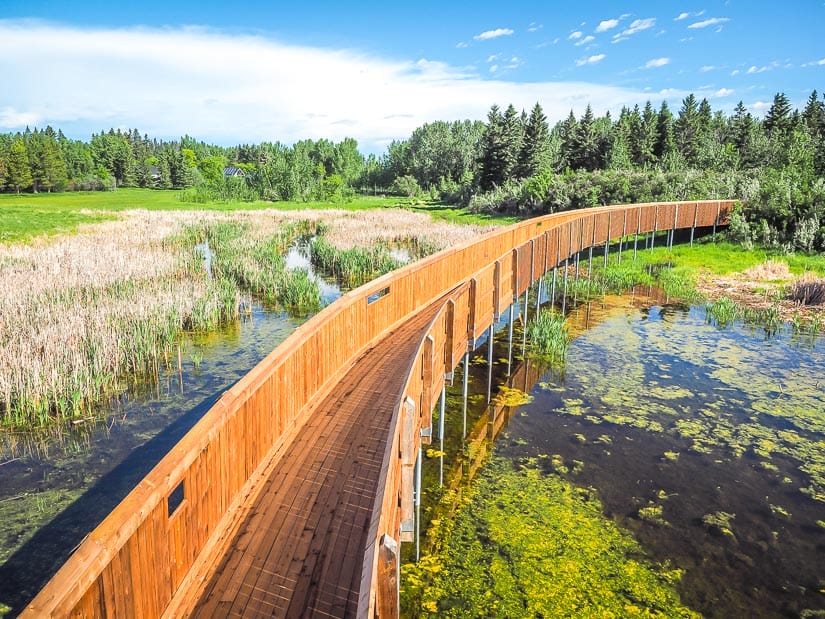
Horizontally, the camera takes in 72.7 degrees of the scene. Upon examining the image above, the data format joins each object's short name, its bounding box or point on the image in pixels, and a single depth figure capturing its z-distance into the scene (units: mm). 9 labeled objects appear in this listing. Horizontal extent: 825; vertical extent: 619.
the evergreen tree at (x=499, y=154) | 57781
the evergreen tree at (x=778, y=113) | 82312
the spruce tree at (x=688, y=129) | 69312
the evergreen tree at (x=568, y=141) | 61000
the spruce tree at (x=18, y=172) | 82188
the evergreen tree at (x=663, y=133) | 66894
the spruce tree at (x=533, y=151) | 57000
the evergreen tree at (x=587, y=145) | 58719
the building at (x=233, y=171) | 134762
